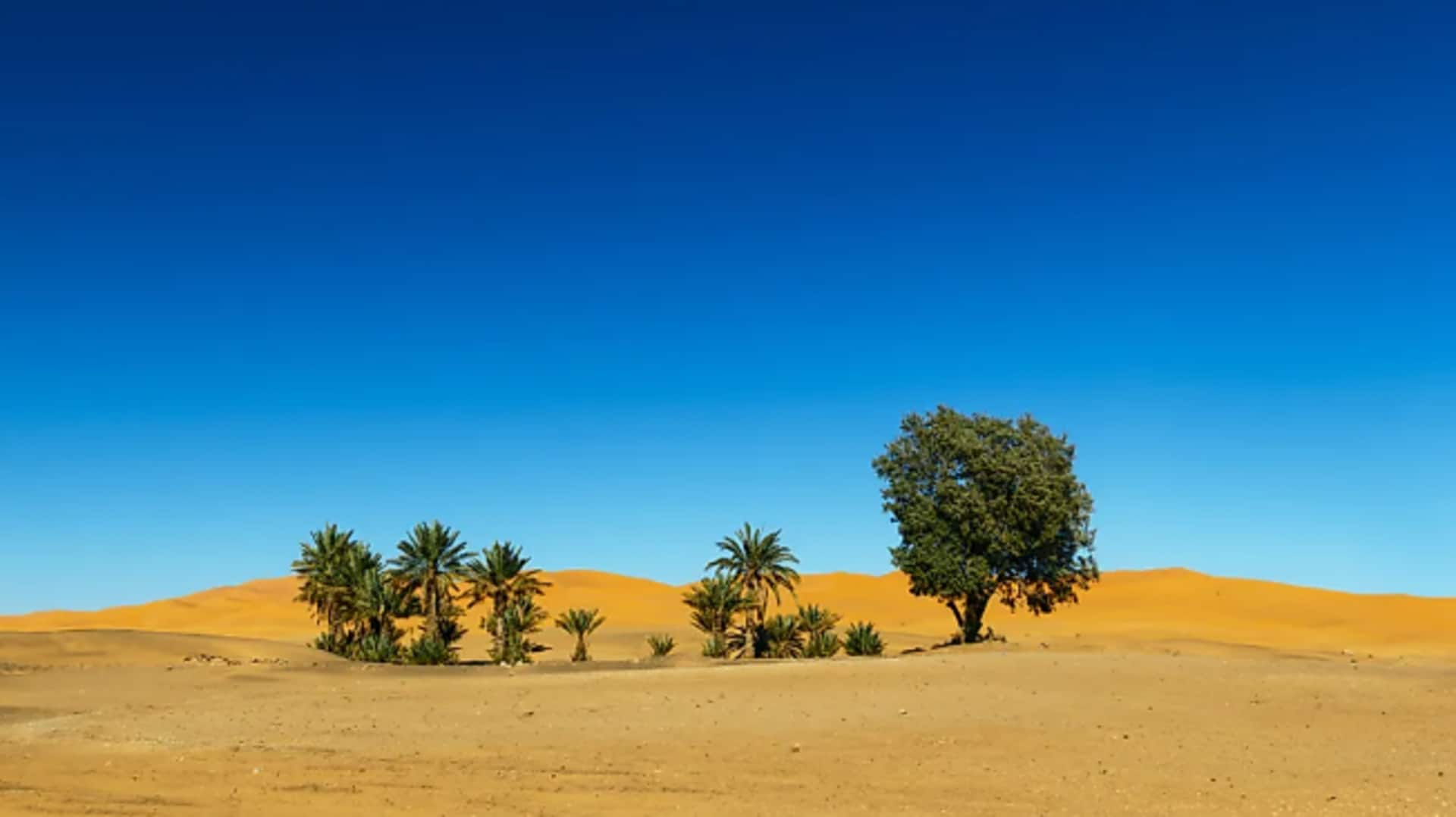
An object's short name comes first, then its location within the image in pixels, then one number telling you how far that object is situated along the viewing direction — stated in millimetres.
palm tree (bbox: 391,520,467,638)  52625
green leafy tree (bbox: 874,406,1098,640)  49469
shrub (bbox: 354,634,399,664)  48531
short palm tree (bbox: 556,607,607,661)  52500
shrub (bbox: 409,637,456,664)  47406
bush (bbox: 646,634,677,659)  54562
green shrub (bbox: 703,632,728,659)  52375
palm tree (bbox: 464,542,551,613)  53469
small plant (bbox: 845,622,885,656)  49406
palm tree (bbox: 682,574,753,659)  53875
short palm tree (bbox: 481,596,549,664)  51938
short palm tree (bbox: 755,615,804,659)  53875
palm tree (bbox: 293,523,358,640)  53719
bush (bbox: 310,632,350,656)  53406
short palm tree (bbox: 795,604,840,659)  50781
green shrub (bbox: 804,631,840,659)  50688
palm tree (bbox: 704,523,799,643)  54344
